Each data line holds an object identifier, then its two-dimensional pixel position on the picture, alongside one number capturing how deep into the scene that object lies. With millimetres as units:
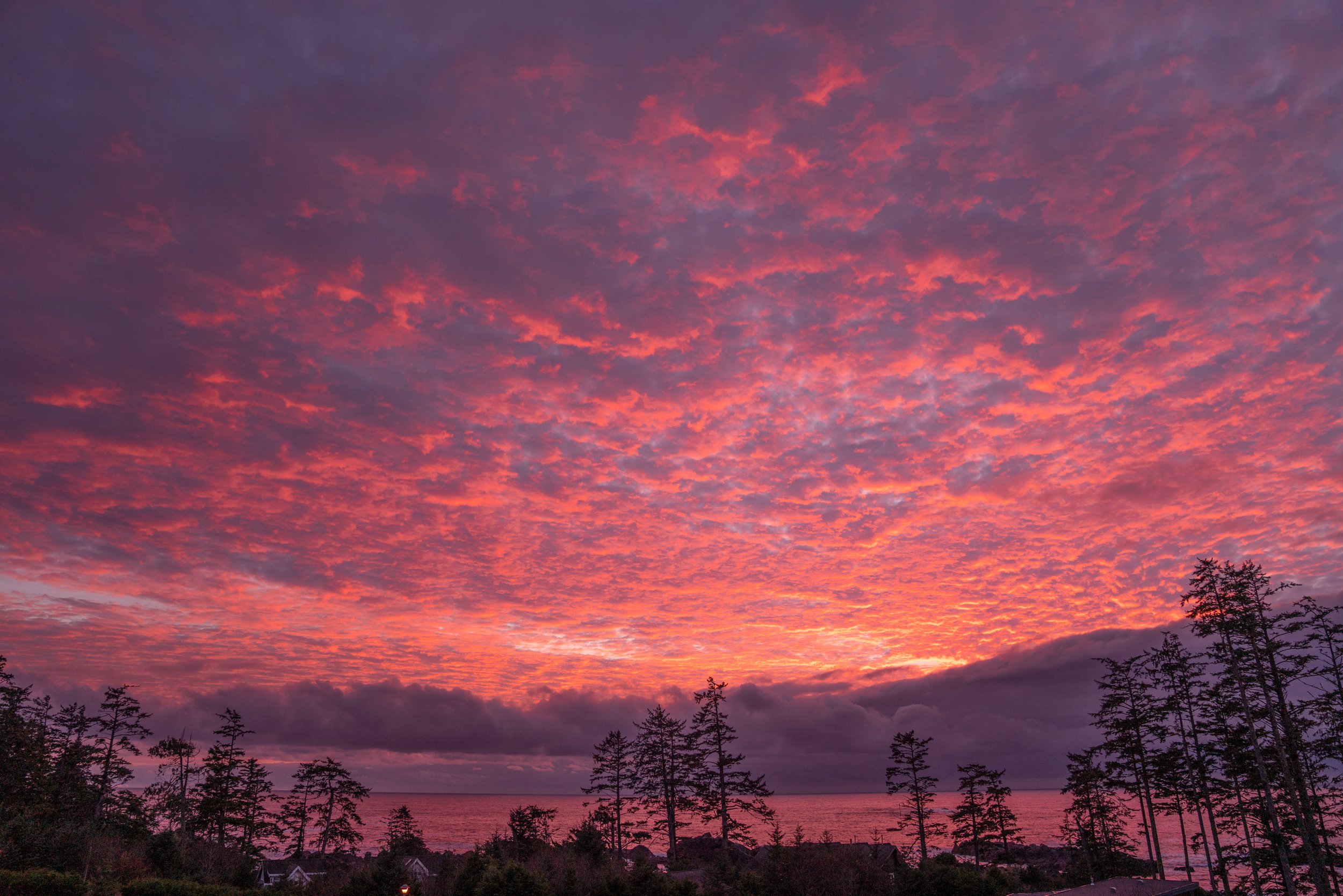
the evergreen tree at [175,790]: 63625
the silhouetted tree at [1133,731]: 48656
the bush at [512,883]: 32000
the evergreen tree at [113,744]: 58156
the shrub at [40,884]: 32062
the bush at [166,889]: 34031
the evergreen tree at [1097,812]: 52844
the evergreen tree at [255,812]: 63188
